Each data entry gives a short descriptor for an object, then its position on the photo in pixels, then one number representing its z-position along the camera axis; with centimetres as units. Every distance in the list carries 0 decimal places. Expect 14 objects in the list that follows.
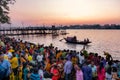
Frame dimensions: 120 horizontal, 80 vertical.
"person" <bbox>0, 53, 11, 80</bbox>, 424
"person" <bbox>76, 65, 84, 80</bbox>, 454
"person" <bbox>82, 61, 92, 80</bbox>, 481
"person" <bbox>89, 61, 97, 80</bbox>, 567
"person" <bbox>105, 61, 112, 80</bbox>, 530
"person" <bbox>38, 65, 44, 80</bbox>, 406
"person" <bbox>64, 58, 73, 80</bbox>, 523
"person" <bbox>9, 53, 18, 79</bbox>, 500
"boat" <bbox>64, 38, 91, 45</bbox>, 3287
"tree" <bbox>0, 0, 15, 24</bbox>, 1958
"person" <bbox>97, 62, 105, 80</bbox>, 516
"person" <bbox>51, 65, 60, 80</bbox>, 519
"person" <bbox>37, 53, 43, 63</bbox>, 693
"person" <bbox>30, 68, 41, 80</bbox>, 368
